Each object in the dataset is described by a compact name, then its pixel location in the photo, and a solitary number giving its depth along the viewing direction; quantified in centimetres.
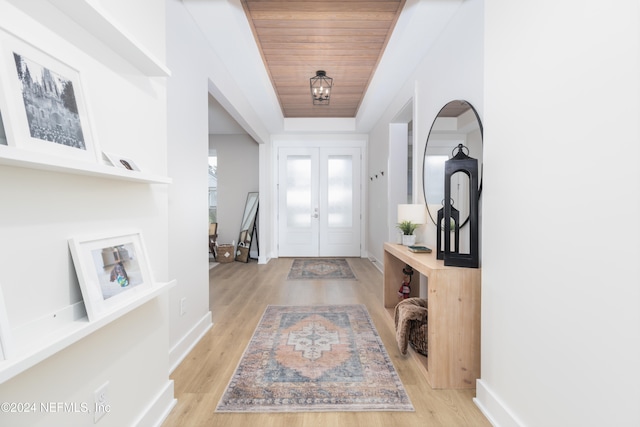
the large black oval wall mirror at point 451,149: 203
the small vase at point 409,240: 292
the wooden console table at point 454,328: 179
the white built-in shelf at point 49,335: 70
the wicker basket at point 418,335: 212
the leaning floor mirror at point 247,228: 585
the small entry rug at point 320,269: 457
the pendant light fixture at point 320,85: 372
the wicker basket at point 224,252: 577
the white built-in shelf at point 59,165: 71
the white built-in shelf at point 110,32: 95
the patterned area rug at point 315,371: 165
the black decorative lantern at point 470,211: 182
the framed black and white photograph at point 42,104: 76
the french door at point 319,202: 612
